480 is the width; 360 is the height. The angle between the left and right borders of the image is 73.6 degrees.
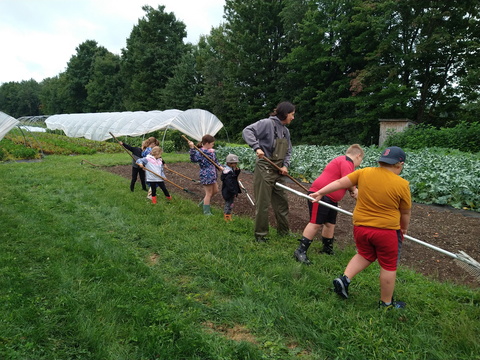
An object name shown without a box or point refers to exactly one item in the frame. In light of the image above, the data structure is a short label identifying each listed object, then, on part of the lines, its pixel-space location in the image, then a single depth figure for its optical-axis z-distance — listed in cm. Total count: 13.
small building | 1728
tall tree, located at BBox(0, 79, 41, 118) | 9331
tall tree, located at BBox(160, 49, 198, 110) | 3990
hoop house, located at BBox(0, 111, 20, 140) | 1310
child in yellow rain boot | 573
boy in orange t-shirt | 283
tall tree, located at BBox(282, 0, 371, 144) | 2394
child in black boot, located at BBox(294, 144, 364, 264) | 392
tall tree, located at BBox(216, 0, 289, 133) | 3039
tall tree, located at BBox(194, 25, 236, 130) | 3308
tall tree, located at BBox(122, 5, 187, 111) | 4625
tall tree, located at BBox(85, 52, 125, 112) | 5475
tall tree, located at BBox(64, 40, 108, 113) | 6297
